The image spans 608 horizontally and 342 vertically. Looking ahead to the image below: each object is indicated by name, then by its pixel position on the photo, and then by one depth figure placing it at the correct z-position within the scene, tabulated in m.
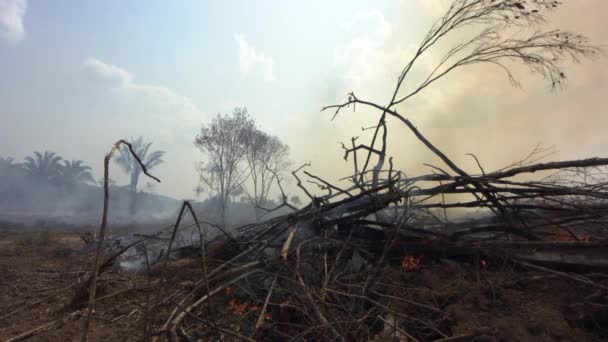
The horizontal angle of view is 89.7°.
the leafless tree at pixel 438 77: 3.44
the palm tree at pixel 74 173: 36.84
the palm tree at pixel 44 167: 35.31
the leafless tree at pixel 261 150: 26.42
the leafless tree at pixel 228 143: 25.05
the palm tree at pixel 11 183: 36.09
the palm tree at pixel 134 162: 30.45
